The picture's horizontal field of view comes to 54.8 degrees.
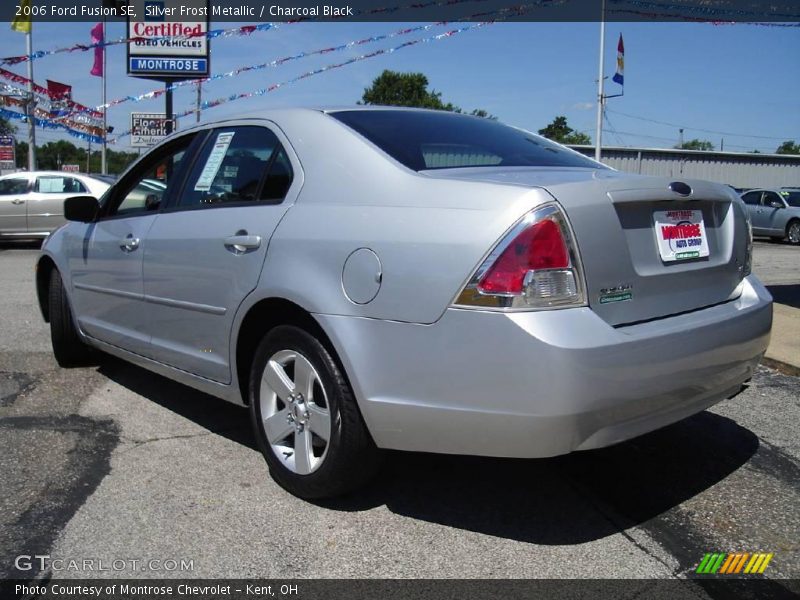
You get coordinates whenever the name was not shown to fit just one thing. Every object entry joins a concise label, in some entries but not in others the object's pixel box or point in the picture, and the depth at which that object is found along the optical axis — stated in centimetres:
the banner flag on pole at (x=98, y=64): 3052
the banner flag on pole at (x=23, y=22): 2089
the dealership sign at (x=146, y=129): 1955
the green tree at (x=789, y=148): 9594
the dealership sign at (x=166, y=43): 1814
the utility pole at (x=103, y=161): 3615
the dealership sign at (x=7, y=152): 2325
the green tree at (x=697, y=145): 10200
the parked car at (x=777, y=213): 1995
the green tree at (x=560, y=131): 6669
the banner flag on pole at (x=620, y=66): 2630
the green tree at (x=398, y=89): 5759
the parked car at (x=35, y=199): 1525
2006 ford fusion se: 254
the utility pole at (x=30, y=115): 2119
